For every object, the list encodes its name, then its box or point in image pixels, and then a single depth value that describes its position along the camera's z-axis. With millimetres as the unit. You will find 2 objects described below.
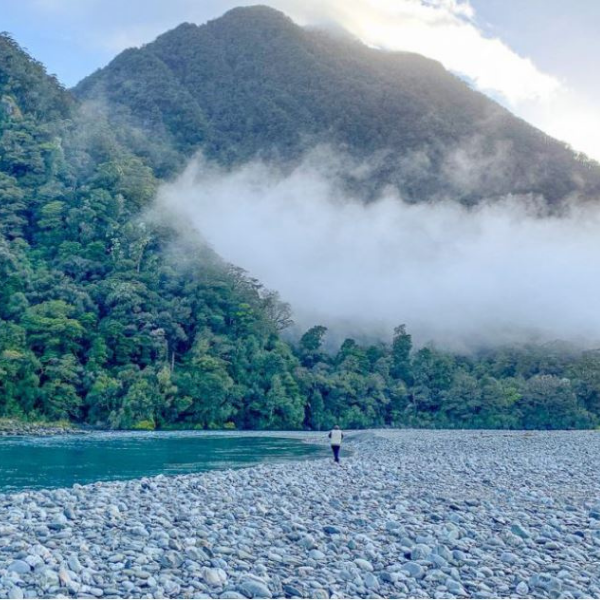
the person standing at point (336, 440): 24453
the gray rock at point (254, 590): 7934
